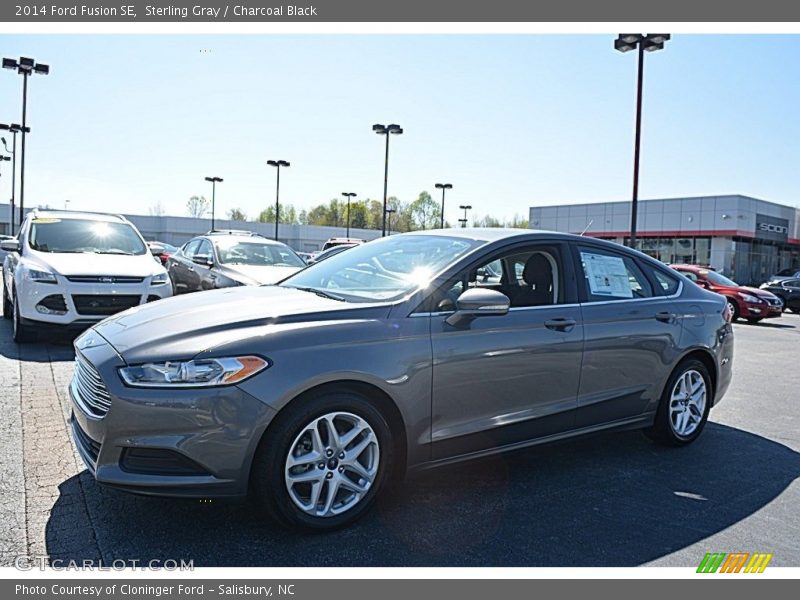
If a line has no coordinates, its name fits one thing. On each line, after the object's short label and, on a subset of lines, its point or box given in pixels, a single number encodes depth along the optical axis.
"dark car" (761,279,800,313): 22.77
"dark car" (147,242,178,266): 10.95
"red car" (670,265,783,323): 17.36
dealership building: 38.44
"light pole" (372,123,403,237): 33.44
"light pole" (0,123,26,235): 36.28
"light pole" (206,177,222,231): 56.75
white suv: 7.88
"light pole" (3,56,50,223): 26.52
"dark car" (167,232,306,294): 9.87
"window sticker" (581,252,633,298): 4.61
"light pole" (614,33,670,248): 17.56
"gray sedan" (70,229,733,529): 3.06
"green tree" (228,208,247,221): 110.21
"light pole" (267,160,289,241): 47.47
